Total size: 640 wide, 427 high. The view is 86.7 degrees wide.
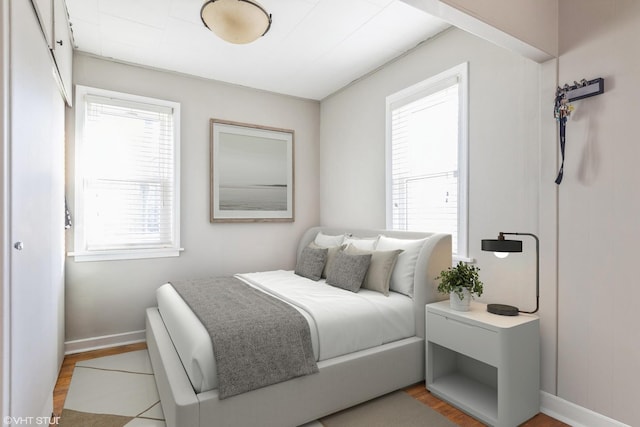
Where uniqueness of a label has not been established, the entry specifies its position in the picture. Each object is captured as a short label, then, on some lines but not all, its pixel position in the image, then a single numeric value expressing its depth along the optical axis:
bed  1.73
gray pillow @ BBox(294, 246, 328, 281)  3.30
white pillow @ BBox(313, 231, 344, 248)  3.61
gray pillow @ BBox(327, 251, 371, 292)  2.77
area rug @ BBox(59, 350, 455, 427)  2.04
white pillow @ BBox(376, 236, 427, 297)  2.66
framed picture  3.82
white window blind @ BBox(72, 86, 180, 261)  3.18
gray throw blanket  1.77
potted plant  2.25
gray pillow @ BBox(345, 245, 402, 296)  2.69
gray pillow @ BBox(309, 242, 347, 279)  3.25
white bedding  1.77
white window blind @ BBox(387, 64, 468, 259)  2.70
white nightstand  1.94
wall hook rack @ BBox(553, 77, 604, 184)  1.91
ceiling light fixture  2.15
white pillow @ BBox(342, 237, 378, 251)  3.11
